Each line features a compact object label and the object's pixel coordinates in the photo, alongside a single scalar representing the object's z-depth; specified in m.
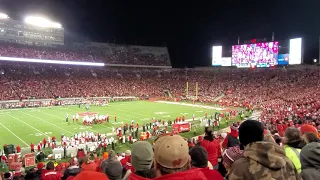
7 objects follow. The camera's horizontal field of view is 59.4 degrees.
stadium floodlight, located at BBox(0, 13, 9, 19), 46.84
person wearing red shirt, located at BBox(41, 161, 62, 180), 5.30
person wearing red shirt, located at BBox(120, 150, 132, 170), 6.77
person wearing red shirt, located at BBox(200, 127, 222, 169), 5.31
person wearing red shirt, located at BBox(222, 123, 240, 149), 5.06
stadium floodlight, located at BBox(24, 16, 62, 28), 49.02
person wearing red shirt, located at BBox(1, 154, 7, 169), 13.15
